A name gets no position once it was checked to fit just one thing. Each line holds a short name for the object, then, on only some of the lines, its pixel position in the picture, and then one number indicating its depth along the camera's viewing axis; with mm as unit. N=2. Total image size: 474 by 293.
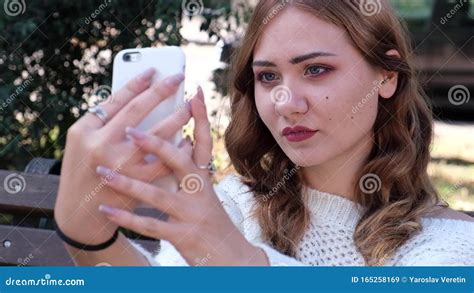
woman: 1528
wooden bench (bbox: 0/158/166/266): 2101
